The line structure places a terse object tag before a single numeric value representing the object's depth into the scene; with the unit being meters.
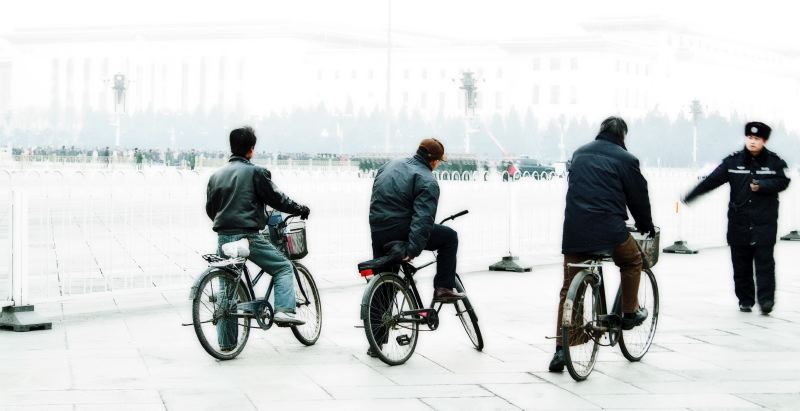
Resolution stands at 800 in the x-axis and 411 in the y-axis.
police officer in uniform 10.63
